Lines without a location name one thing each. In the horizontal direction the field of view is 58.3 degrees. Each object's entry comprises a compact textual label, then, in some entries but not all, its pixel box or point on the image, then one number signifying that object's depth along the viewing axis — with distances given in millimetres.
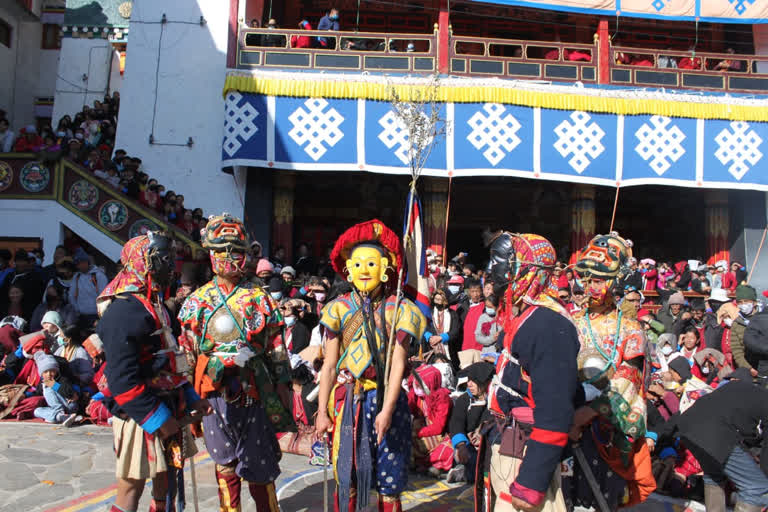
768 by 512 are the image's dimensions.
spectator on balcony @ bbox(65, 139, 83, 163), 12190
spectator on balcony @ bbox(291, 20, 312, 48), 13250
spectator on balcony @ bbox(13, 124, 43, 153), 12195
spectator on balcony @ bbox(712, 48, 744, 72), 14203
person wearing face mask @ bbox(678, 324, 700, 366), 8719
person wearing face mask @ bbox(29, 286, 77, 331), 8547
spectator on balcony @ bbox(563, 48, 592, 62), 13656
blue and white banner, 12547
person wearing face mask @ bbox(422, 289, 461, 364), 8828
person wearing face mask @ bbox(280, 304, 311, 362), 7969
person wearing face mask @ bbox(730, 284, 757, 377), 7715
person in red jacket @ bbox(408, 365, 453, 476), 6242
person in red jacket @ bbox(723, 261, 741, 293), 13297
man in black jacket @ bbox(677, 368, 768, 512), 4336
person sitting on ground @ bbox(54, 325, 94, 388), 7980
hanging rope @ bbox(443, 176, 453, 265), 12969
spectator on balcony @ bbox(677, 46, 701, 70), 14359
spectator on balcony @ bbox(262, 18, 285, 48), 13463
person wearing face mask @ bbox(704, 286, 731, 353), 9070
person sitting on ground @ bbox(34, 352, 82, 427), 7441
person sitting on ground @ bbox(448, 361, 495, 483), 5637
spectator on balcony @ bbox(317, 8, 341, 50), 13523
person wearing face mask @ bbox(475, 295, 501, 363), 7754
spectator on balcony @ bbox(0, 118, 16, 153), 12430
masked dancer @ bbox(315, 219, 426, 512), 3637
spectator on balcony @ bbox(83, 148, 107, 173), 12335
